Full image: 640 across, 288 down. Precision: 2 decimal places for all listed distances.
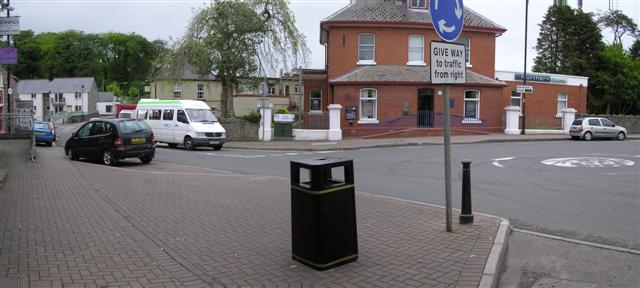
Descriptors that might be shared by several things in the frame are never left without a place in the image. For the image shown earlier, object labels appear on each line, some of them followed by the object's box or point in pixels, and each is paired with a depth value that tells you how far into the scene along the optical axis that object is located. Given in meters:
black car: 16.88
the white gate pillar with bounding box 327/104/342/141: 29.95
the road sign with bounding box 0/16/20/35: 12.23
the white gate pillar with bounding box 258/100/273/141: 30.36
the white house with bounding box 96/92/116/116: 105.24
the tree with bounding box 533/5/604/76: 55.81
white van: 24.83
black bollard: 7.38
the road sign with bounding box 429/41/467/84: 6.63
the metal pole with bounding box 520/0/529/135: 32.78
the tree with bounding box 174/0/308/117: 34.03
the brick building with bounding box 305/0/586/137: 32.31
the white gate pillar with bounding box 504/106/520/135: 33.50
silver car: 30.86
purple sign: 12.75
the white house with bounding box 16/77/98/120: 101.25
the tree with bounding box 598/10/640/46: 65.31
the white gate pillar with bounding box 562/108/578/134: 35.75
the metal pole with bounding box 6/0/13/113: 28.22
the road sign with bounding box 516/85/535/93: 32.39
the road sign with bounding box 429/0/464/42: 6.63
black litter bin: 5.21
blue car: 30.43
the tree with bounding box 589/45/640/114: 55.19
